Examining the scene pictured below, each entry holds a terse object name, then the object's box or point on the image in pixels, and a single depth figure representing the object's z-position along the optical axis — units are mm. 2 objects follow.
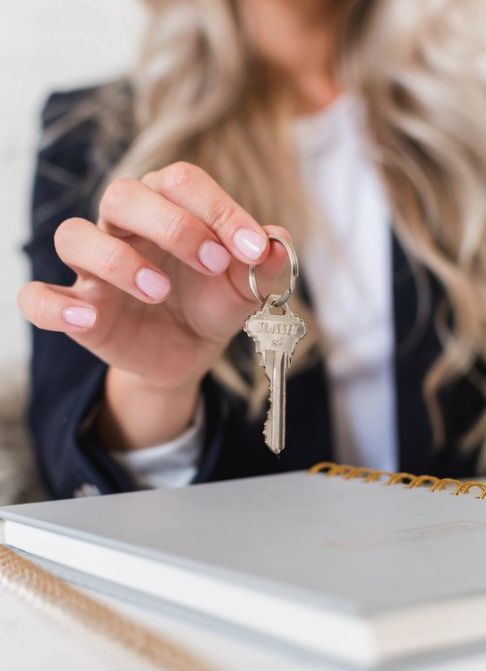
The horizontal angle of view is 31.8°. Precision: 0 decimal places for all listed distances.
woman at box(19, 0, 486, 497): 819
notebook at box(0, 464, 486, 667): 323
